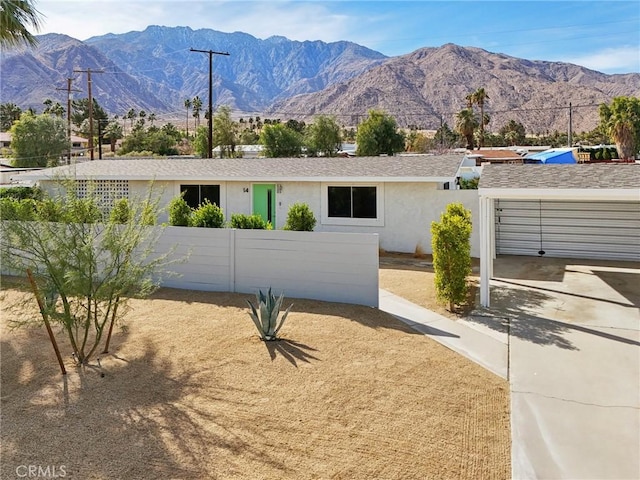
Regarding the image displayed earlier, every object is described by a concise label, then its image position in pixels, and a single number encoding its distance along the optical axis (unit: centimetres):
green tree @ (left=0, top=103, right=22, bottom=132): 7462
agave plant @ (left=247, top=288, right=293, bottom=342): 718
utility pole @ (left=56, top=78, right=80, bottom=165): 4407
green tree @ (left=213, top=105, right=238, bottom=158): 5690
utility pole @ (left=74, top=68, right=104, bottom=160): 4197
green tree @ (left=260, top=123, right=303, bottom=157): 4706
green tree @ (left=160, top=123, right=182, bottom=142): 7088
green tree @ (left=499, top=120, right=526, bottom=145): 7744
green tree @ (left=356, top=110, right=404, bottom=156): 4672
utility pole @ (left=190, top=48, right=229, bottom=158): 3232
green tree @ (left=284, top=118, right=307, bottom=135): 6376
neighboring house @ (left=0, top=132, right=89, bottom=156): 7522
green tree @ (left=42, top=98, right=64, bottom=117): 8091
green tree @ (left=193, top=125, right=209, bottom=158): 5220
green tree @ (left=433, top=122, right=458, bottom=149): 7218
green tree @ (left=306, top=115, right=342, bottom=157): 5072
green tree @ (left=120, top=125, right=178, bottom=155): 6144
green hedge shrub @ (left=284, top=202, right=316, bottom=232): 1148
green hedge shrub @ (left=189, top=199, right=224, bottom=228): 1113
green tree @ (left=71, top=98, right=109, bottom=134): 7459
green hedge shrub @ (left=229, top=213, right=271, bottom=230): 1069
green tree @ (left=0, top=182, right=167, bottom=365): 609
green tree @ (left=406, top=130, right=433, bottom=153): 6336
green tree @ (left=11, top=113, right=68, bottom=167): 5159
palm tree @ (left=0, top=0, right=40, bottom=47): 1055
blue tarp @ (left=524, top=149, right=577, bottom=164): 2369
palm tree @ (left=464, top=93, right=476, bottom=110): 6398
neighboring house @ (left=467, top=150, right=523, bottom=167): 3369
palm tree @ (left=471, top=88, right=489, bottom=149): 6338
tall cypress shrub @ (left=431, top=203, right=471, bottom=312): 867
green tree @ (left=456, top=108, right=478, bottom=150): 5925
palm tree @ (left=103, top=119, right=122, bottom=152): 7269
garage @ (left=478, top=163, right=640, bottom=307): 1043
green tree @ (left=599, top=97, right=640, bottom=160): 3978
